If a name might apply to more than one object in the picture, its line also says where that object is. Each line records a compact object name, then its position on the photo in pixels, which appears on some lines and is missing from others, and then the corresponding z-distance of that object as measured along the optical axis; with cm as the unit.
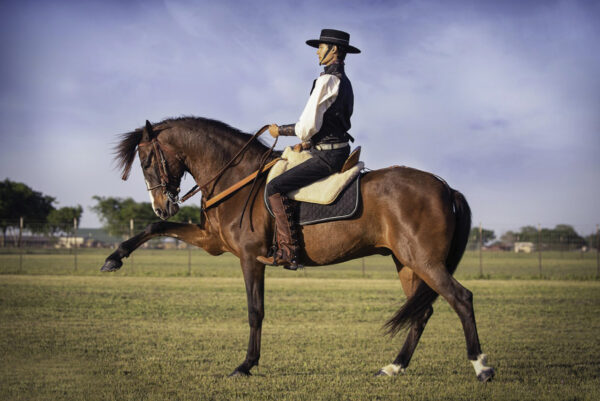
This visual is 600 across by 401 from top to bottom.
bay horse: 614
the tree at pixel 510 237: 4540
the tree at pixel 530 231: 4192
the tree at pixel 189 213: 9326
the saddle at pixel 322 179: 645
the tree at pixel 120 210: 11238
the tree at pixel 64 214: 10396
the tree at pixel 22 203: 9312
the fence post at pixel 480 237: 2767
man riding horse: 629
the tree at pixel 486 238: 4066
